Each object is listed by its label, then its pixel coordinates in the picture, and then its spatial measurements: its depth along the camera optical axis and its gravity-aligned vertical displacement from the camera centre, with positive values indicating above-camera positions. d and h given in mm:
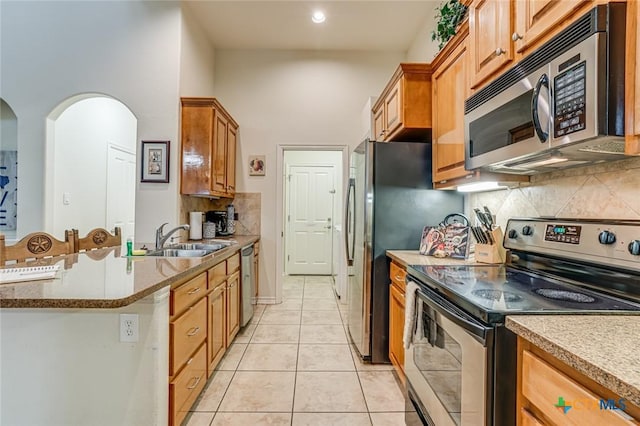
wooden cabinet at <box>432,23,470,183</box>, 2004 +696
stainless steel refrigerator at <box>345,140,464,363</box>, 2541 +27
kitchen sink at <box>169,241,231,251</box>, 2986 -313
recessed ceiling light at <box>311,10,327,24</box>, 3564 +2094
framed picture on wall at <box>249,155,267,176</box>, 4336 +596
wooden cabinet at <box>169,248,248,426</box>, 1688 -740
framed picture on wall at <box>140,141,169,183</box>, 3197 +464
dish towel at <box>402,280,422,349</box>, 1673 -497
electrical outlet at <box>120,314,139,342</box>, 1455 -506
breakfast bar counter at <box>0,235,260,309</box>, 1166 -305
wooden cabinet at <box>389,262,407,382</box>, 2221 -704
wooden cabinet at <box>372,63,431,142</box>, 2514 +863
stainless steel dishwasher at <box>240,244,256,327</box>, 3277 -737
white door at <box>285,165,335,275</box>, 6215 -123
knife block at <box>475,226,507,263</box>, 1976 -209
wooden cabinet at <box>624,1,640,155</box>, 958 +387
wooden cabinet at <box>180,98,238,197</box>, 3248 +621
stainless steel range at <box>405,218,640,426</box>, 1035 -294
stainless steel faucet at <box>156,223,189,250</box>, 2600 -228
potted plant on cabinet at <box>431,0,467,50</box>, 2105 +1254
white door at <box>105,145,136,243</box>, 4516 +282
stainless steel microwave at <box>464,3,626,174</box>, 998 +399
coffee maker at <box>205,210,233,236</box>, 4055 -95
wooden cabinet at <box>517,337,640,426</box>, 669 -407
